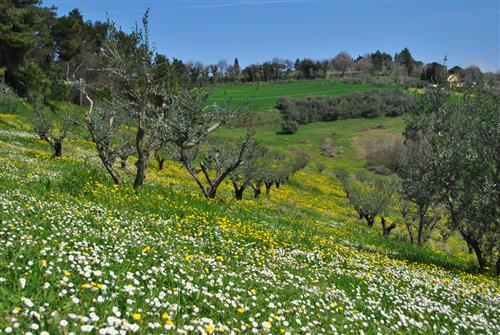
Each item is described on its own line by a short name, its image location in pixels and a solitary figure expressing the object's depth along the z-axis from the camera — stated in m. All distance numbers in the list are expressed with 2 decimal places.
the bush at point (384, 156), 89.12
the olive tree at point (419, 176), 21.81
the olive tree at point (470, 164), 16.30
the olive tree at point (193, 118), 17.53
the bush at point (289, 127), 113.94
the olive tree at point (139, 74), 15.50
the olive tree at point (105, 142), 17.20
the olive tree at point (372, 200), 36.16
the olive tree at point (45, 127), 29.31
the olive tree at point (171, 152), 22.90
